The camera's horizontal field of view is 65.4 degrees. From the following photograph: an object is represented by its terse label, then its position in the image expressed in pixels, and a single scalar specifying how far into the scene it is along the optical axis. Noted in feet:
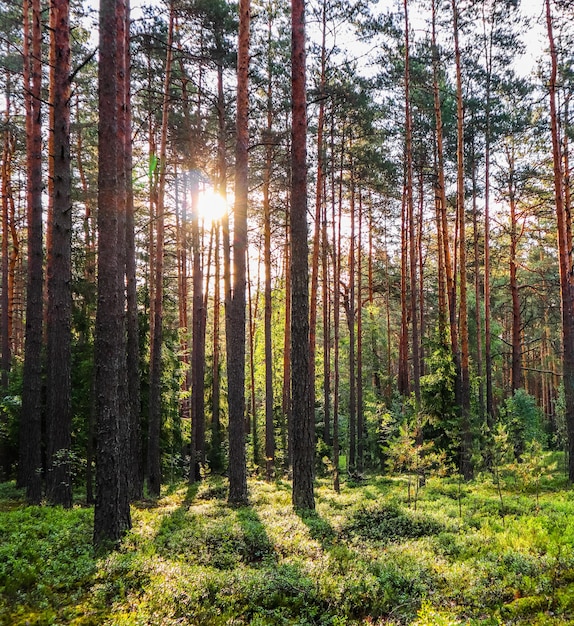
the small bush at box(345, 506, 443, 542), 26.78
